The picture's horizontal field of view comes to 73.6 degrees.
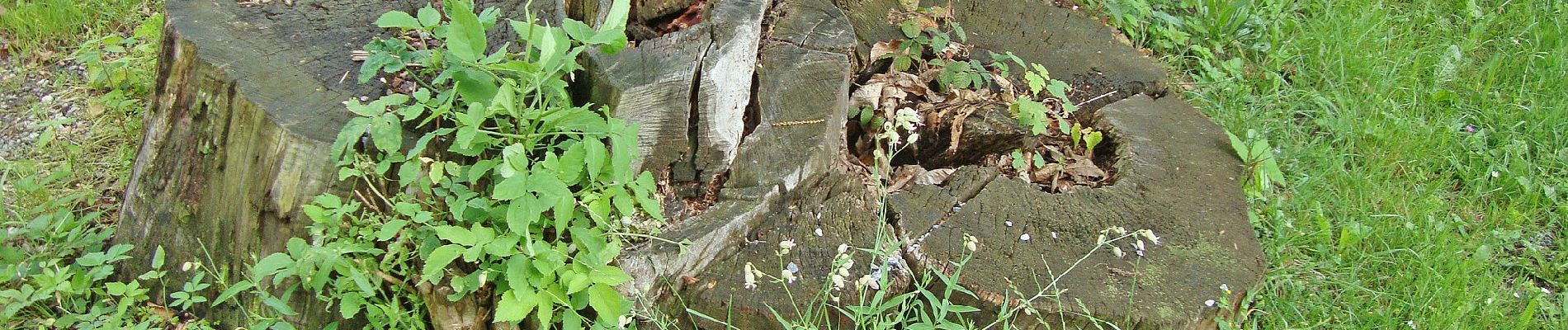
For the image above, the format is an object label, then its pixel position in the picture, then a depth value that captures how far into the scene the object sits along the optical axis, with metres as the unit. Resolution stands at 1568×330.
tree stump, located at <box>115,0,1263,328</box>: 2.15
